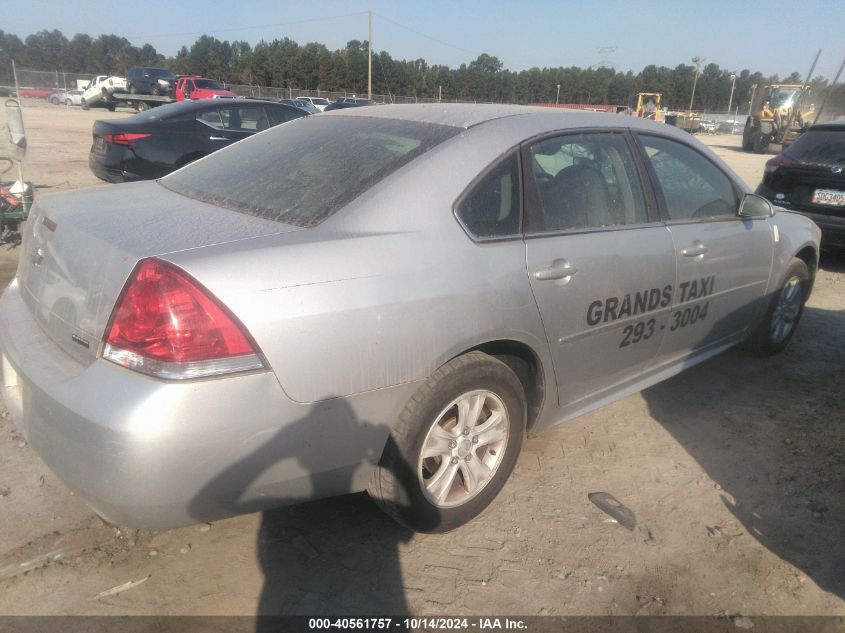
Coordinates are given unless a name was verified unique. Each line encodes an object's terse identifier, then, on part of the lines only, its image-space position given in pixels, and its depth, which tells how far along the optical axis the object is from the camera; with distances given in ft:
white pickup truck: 109.81
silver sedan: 6.01
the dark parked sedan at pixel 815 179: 21.90
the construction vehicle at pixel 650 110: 104.80
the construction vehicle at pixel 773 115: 77.41
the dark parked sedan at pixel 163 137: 24.91
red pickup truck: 96.34
